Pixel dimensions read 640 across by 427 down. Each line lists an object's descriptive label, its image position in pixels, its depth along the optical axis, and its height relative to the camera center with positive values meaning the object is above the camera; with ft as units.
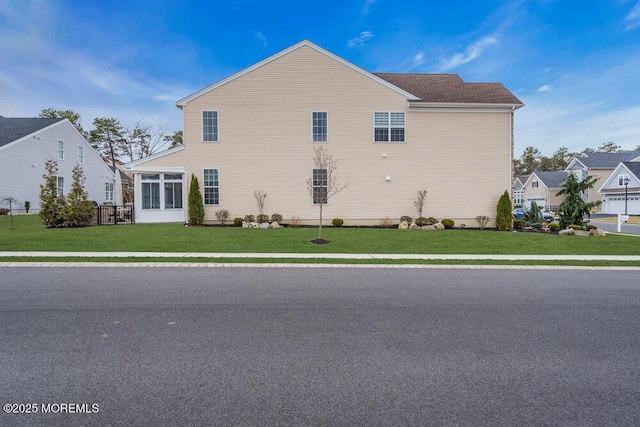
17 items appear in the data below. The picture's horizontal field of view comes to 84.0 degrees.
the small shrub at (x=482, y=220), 61.93 -2.59
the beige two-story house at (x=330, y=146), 60.64 +10.24
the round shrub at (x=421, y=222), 60.44 -2.77
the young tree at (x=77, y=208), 55.06 -0.35
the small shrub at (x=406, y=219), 61.04 -2.28
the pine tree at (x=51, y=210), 54.44 -0.63
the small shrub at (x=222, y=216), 60.03 -1.72
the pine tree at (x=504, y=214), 59.27 -1.40
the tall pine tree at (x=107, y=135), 150.51 +30.47
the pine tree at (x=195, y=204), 58.08 +0.21
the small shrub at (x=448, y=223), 60.59 -2.96
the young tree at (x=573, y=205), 56.49 +0.10
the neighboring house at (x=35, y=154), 82.99 +13.65
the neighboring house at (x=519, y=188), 219.39 +11.41
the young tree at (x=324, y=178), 60.90 +4.83
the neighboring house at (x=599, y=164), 153.48 +18.76
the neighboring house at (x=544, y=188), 181.27 +9.44
